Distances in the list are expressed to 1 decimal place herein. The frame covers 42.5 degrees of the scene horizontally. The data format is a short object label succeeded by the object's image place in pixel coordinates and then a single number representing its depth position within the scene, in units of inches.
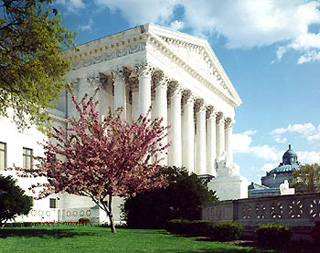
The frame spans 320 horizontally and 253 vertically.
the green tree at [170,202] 1005.2
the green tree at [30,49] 749.3
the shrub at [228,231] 609.0
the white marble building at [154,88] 1407.5
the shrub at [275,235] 522.0
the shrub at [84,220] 1183.9
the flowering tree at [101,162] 727.7
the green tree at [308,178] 2822.3
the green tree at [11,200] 879.7
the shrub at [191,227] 737.7
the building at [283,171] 3997.8
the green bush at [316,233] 482.1
